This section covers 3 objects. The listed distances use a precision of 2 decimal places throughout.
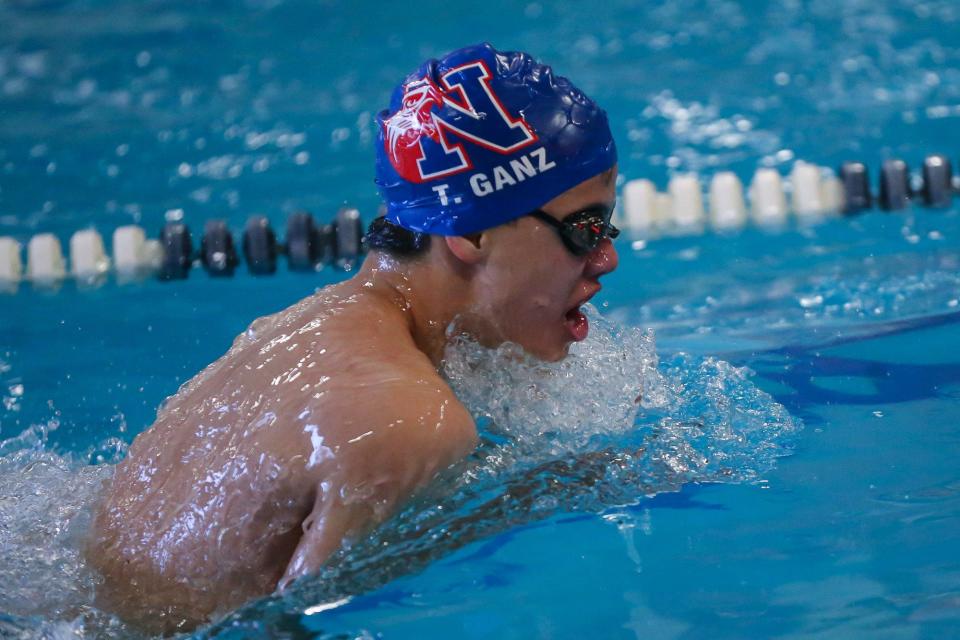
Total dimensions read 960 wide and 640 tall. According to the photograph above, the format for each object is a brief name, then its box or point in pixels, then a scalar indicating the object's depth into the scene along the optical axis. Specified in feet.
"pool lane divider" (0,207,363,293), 33.42
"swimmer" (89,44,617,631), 12.04
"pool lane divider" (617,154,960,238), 35.19
